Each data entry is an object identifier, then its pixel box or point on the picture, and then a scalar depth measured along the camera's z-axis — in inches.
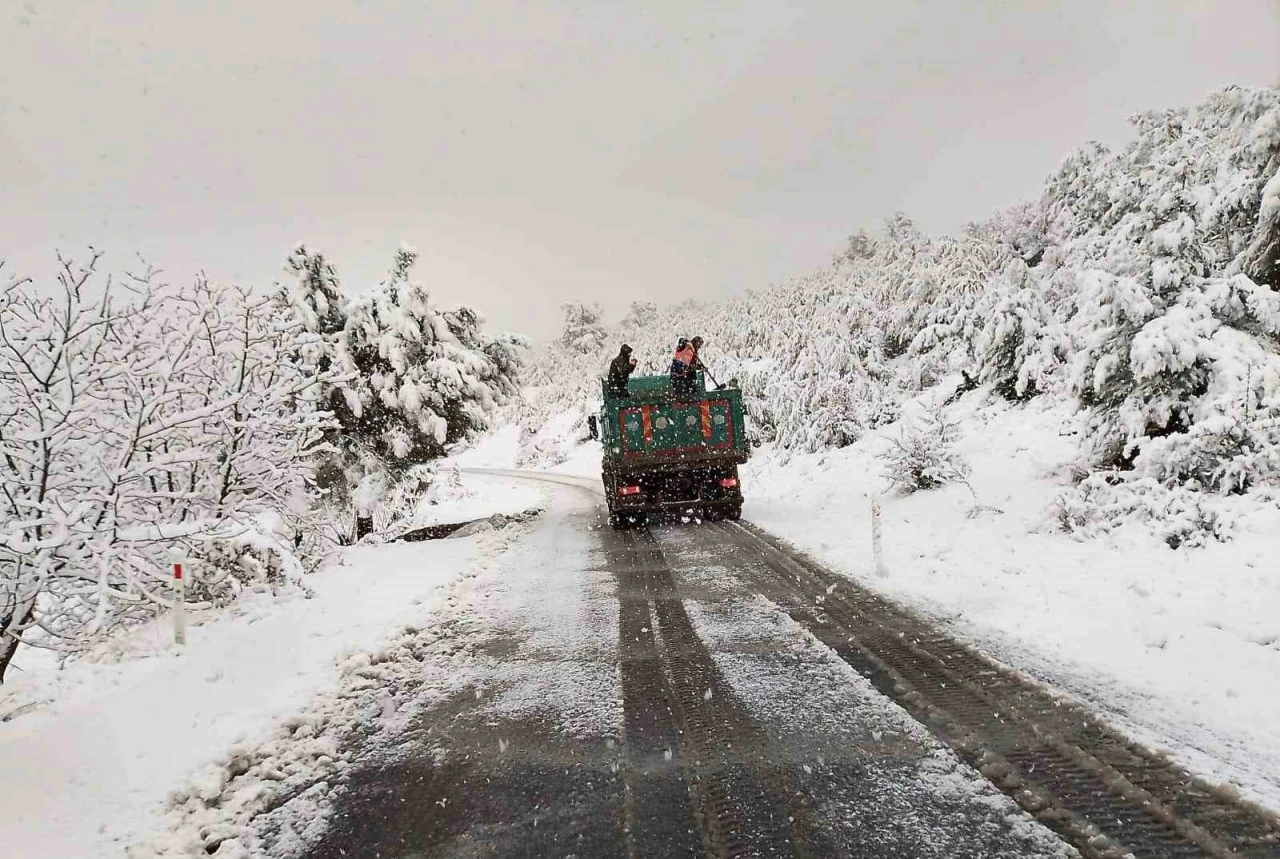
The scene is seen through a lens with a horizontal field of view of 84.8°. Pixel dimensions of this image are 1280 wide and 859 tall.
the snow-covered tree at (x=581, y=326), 3097.9
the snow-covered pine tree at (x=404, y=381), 515.5
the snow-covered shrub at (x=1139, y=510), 307.0
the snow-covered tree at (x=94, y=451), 192.7
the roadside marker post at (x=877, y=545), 352.6
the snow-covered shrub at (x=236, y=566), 275.1
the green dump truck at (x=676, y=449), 564.4
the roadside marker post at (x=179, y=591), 246.6
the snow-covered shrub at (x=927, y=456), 520.1
